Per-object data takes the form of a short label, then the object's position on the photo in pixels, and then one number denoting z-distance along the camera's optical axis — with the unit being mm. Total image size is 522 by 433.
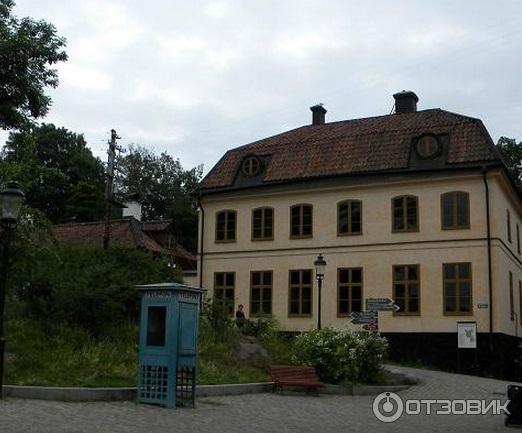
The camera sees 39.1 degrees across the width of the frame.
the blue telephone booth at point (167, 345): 13641
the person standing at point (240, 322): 23095
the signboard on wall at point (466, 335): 28062
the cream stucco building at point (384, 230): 30141
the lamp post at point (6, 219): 13086
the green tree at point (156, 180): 69375
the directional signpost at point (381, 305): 27266
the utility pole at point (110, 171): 34925
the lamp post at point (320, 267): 25719
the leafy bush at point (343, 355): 19266
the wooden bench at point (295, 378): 17750
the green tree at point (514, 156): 52825
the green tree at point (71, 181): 63594
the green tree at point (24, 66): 14383
